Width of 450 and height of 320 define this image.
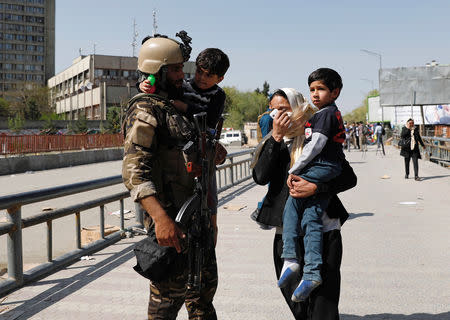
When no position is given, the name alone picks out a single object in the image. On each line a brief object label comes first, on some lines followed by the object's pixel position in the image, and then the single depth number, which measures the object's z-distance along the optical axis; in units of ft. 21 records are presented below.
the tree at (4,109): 367.60
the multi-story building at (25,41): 496.64
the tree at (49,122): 132.67
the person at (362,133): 113.60
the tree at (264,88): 545.85
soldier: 8.16
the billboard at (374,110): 223.30
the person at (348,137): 121.75
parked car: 204.95
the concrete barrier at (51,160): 74.02
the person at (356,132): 131.81
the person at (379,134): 103.78
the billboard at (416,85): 114.21
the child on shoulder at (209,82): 10.39
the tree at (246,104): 429.38
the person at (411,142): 50.90
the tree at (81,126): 218.18
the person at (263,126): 11.41
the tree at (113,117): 232.82
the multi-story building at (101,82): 328.90
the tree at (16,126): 157.48
